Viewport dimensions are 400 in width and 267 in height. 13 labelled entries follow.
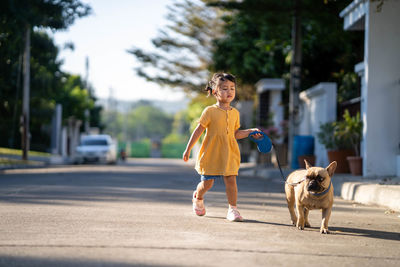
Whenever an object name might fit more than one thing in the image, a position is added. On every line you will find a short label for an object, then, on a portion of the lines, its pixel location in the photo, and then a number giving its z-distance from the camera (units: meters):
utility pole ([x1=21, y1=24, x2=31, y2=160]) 28.75
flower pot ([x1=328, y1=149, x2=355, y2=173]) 15.35
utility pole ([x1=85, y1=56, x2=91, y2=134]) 57.77
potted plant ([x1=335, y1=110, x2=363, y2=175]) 13.93
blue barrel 19.55
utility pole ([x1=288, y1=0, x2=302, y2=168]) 19.75
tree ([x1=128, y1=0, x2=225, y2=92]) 41.34
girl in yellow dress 7.23
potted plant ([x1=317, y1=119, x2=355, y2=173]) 15.34
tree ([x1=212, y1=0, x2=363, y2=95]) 19.41
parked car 34.67
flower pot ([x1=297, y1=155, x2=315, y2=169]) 18.23
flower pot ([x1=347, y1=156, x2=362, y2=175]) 13.90
